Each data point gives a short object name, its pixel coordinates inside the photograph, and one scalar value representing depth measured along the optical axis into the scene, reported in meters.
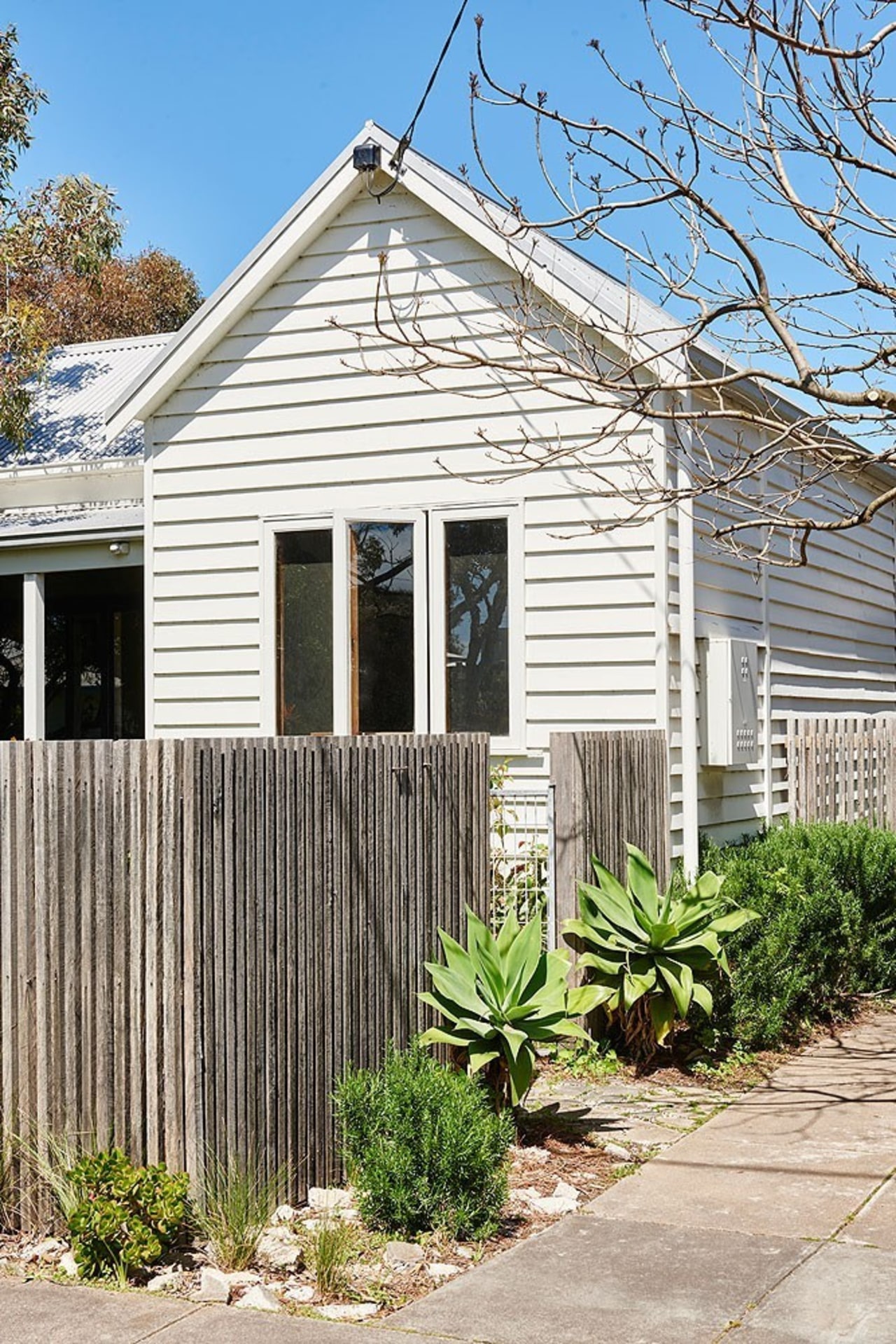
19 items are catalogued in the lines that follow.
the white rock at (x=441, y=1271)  5.11
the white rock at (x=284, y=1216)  5.55
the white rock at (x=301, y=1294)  4.93
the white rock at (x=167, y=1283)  4.99
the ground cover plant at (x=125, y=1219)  5.05
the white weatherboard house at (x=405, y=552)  9.83
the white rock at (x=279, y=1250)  5.18
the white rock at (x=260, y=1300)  4.82
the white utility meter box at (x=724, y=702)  10.06
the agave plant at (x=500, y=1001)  6.44
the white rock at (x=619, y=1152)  6.57
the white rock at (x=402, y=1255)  5.21
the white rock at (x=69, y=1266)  5.16
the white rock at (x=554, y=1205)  5.82
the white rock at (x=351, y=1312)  4.78
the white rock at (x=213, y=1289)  4.89
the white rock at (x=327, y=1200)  5.73
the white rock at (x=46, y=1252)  5.31
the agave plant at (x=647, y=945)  7.94
